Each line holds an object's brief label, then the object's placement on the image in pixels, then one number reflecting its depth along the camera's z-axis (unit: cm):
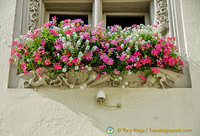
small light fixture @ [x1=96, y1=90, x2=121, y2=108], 414
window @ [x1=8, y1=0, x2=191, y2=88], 480
